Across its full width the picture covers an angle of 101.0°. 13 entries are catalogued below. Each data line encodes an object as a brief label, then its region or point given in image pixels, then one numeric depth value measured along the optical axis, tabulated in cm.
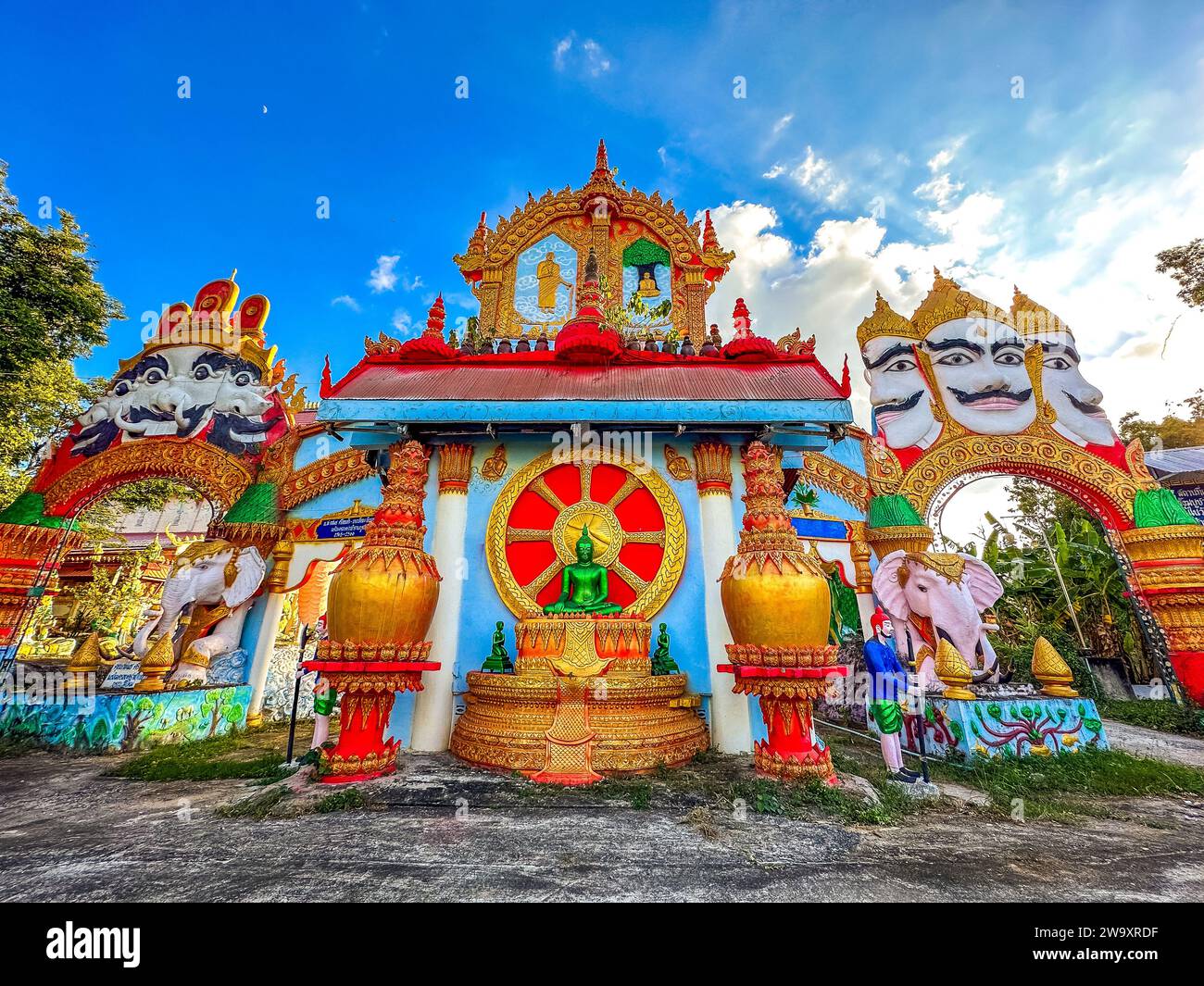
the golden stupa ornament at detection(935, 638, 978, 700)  762
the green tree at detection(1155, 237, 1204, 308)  1647
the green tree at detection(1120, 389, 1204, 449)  2131
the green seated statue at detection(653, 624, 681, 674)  680
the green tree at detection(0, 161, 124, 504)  1255
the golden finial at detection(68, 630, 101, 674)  920
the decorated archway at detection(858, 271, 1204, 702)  1092
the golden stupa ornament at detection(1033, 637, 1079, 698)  784
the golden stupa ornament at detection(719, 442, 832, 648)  575
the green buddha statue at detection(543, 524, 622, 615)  708
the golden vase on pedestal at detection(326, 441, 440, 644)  587
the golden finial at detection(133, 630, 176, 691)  873
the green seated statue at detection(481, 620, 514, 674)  665
